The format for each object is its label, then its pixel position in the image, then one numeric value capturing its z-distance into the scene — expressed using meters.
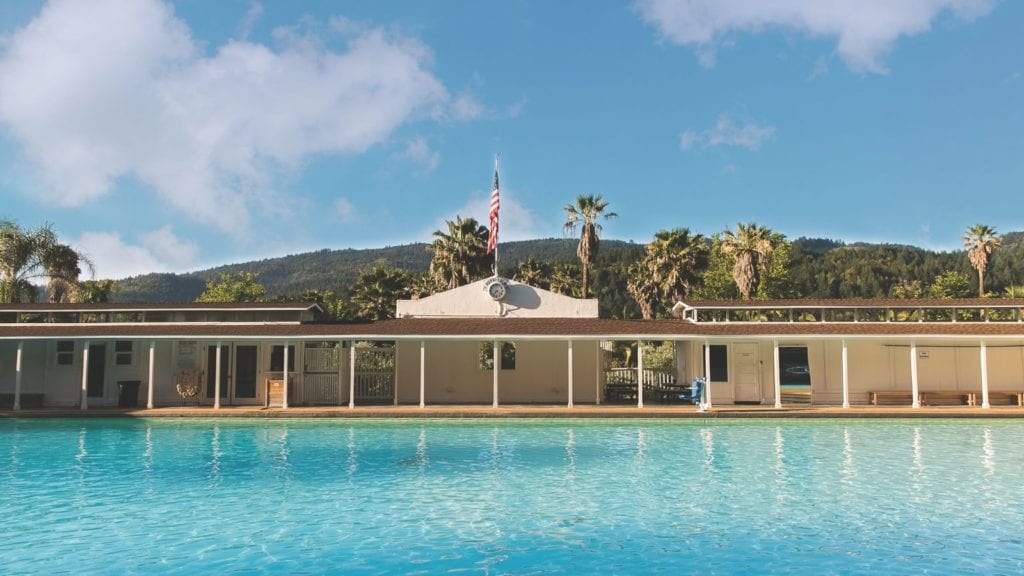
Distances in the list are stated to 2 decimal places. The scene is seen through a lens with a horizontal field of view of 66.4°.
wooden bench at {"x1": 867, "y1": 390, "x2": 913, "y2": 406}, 23.44
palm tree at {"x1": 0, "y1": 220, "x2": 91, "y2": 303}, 33.50
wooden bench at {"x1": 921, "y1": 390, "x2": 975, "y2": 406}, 23.33
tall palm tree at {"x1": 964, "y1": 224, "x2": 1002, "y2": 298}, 56.28
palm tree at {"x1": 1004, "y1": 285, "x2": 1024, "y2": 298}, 33.09
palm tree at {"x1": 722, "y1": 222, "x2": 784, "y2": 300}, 43.19
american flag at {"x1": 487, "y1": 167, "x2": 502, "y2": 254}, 27.30
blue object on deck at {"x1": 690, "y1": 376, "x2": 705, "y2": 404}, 21.94
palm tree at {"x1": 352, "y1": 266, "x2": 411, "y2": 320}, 44.22
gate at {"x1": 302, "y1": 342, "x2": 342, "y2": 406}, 24.52
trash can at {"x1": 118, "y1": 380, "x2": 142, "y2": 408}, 23.23
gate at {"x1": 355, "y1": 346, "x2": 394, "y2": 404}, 24.92
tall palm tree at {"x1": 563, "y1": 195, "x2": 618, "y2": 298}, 42.97
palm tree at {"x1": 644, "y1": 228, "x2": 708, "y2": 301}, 40.25
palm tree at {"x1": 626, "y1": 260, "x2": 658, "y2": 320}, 42.38
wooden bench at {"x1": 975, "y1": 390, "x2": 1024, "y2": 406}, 23.61
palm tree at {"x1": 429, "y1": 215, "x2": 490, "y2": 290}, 41.72
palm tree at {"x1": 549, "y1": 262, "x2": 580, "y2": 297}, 50.53
